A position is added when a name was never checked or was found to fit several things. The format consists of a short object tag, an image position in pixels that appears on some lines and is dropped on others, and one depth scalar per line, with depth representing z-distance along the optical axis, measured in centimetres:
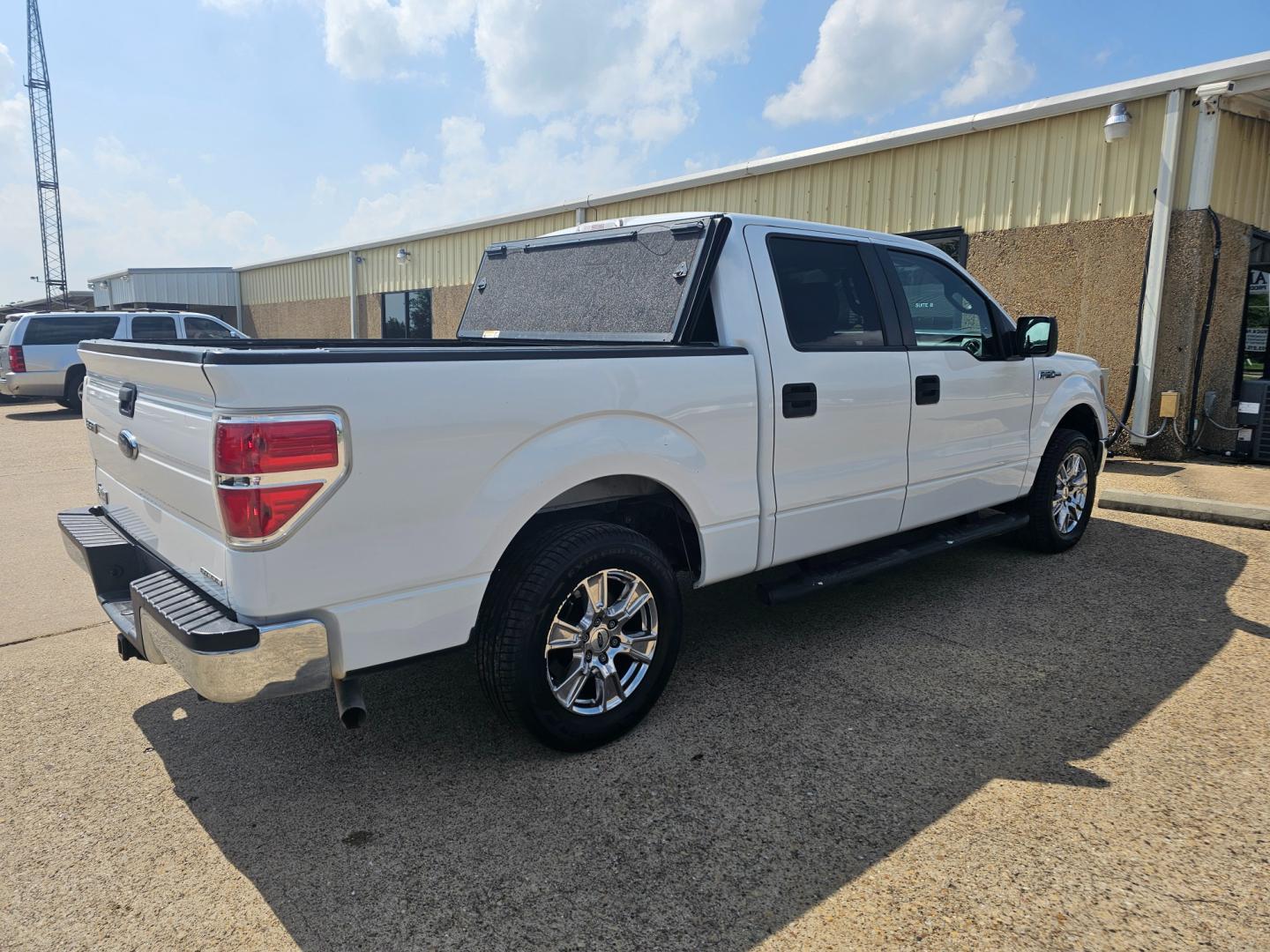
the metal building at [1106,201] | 845
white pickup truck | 240
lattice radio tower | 6644
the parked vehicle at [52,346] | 1498
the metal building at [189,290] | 2895
